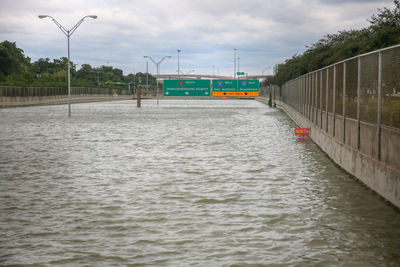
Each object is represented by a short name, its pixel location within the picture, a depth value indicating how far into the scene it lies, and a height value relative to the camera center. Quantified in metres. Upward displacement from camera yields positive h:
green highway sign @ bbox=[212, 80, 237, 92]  88.56 +1.57
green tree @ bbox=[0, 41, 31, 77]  124.07 +7.03
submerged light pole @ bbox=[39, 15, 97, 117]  51.31 +6.40
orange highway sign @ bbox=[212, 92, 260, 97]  88.81 +0.37
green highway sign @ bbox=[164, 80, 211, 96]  87.44 +1.40
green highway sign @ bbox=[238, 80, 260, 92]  87.81 +1.56
